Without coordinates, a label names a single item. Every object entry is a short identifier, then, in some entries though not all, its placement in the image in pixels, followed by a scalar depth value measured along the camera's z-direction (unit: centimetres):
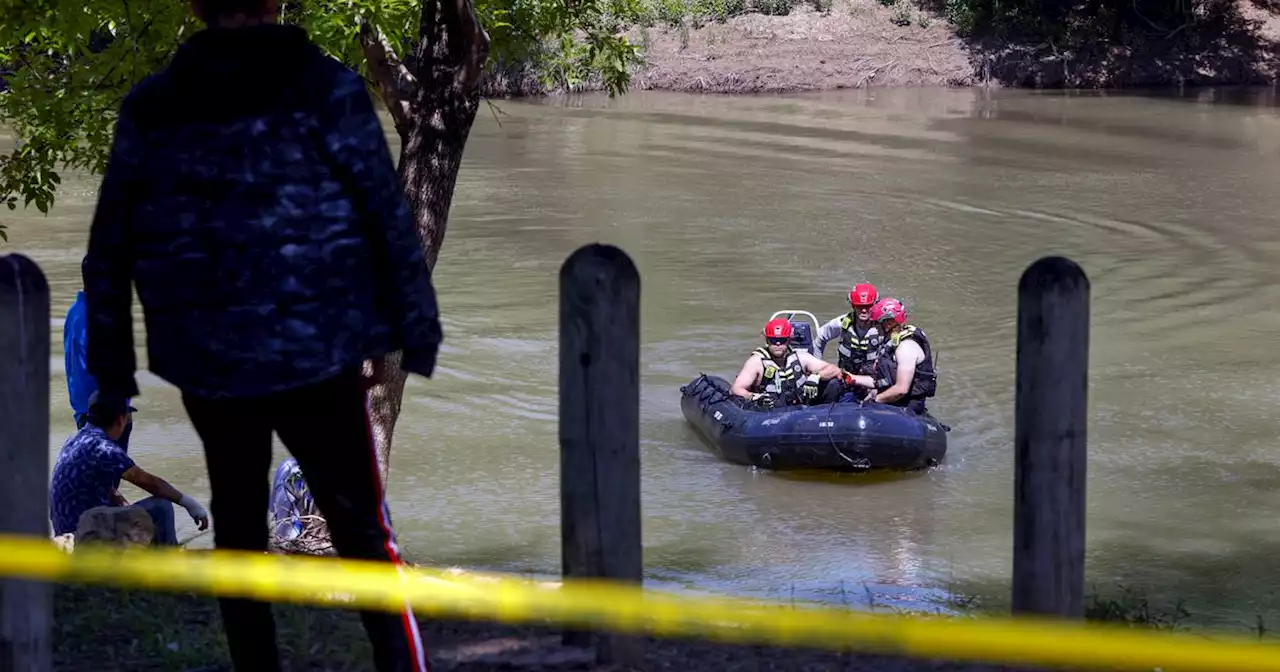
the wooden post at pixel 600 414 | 816
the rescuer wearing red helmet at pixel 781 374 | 2542
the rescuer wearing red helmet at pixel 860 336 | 2545
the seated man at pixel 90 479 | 1481
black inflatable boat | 2359
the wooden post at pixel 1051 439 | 813
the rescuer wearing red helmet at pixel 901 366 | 2469
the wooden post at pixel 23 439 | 769
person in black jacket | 702
